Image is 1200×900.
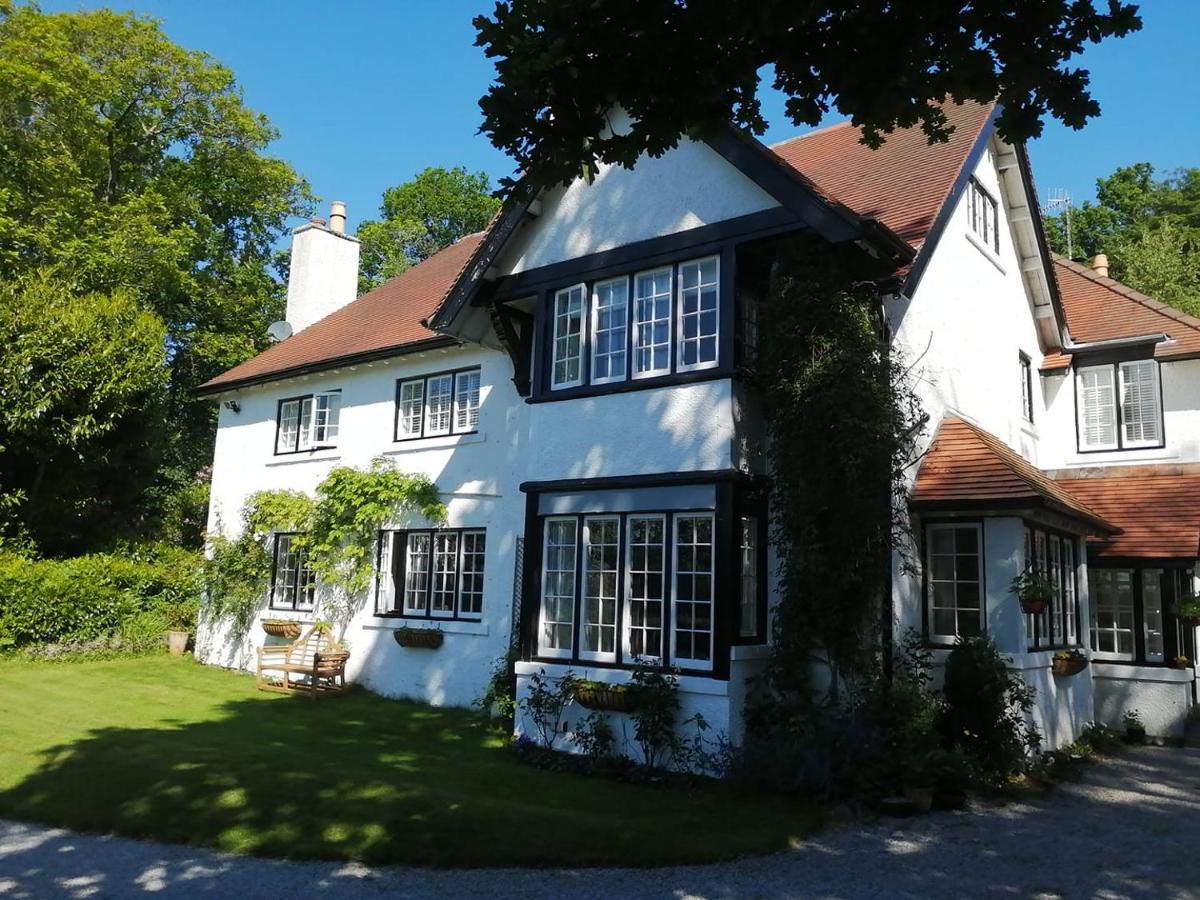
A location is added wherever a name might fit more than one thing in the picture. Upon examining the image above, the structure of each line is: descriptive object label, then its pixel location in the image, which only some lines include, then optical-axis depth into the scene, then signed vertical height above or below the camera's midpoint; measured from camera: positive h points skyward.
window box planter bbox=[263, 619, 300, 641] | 18.23 -0.81
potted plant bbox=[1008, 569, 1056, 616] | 11.55 +0.16
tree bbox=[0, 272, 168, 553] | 20.20 +3.81
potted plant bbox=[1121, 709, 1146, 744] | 15.11 -1.89
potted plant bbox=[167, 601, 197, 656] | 20.81 -0.94
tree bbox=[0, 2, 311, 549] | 25.27 +12.00
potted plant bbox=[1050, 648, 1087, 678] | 13.14 -0.79
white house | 11.48 +2.58
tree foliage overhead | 6.00 +3.42
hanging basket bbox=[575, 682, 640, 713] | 11.12 -1.19
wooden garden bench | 16.55 -1.36
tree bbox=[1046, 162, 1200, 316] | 32.09 +16.37
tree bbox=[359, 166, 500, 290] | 46.22 +18.77
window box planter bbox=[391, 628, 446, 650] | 15.91 -0.80
